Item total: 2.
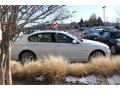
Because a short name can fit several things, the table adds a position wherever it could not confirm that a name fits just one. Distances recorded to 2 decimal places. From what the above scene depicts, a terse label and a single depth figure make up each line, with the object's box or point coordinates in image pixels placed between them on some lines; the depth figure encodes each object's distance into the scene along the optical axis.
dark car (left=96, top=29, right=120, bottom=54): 4.06
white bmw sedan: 3.34
